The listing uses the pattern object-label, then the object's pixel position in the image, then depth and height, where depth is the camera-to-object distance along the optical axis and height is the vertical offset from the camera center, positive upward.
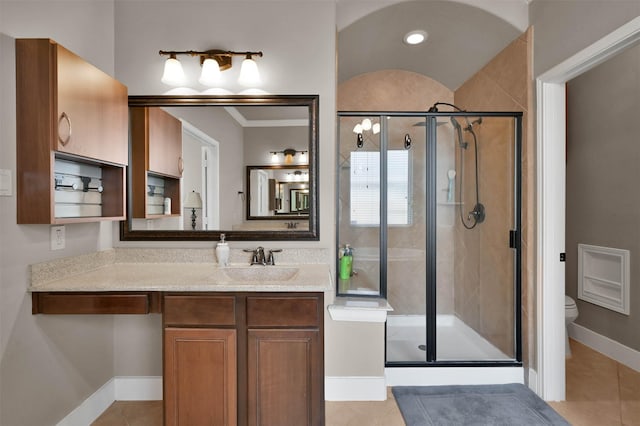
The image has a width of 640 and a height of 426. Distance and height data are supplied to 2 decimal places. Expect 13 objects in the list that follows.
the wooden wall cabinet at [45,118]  1.49 +0.43
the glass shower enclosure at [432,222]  2.37 -0.08
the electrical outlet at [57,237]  1.71 -0.12
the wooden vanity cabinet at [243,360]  1.61 -0.70
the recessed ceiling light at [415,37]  2.59 +1.36
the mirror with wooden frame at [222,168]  2.18 +0.29
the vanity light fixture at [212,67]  2.05 +0.89
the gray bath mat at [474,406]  1.94 -1.19
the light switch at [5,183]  1.45 +0.13
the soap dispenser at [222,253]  2.08 -0.25
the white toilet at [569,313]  2.73 -0.82
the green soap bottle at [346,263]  2.39 -0.36
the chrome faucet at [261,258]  2.12 -0.28
